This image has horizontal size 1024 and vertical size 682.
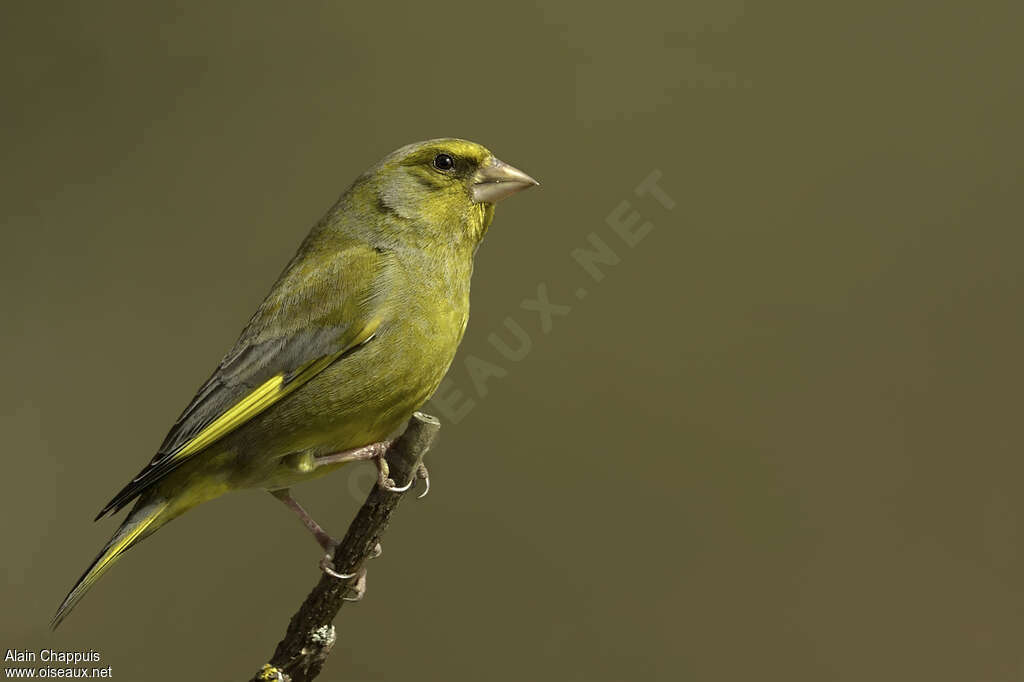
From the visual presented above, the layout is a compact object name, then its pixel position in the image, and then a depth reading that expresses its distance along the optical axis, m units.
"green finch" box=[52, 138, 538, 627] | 4.71
